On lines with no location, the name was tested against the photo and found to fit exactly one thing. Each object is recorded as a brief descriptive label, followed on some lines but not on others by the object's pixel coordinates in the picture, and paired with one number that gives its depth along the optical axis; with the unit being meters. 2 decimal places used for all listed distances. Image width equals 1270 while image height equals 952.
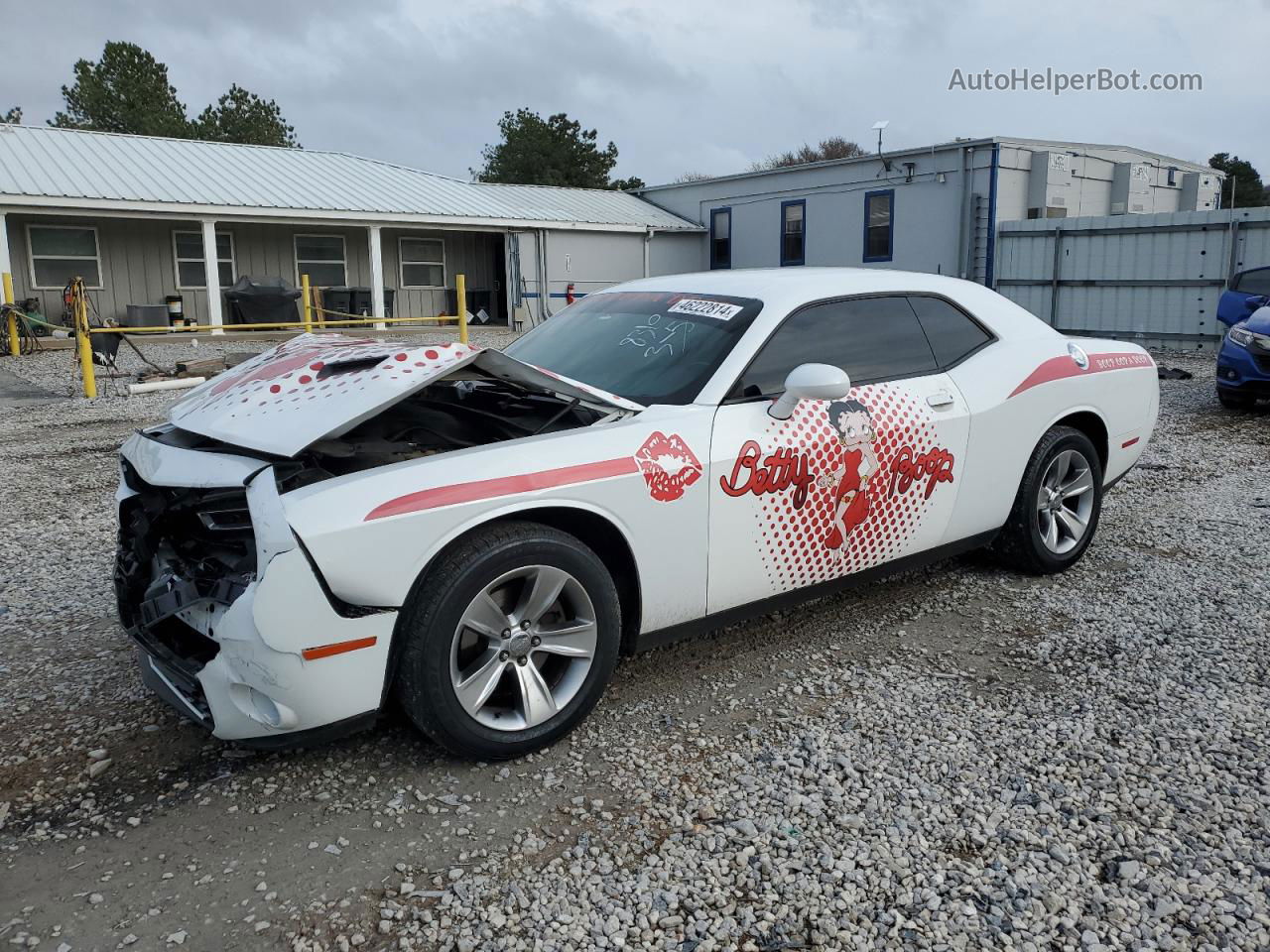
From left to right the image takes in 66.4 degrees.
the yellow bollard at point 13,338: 16.55
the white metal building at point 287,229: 19.89
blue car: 9.80
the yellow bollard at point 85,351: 11.75
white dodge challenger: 2.76
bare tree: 55.41
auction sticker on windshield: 3.91
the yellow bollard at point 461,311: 14.89
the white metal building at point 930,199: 21.47
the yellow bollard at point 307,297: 18.58
